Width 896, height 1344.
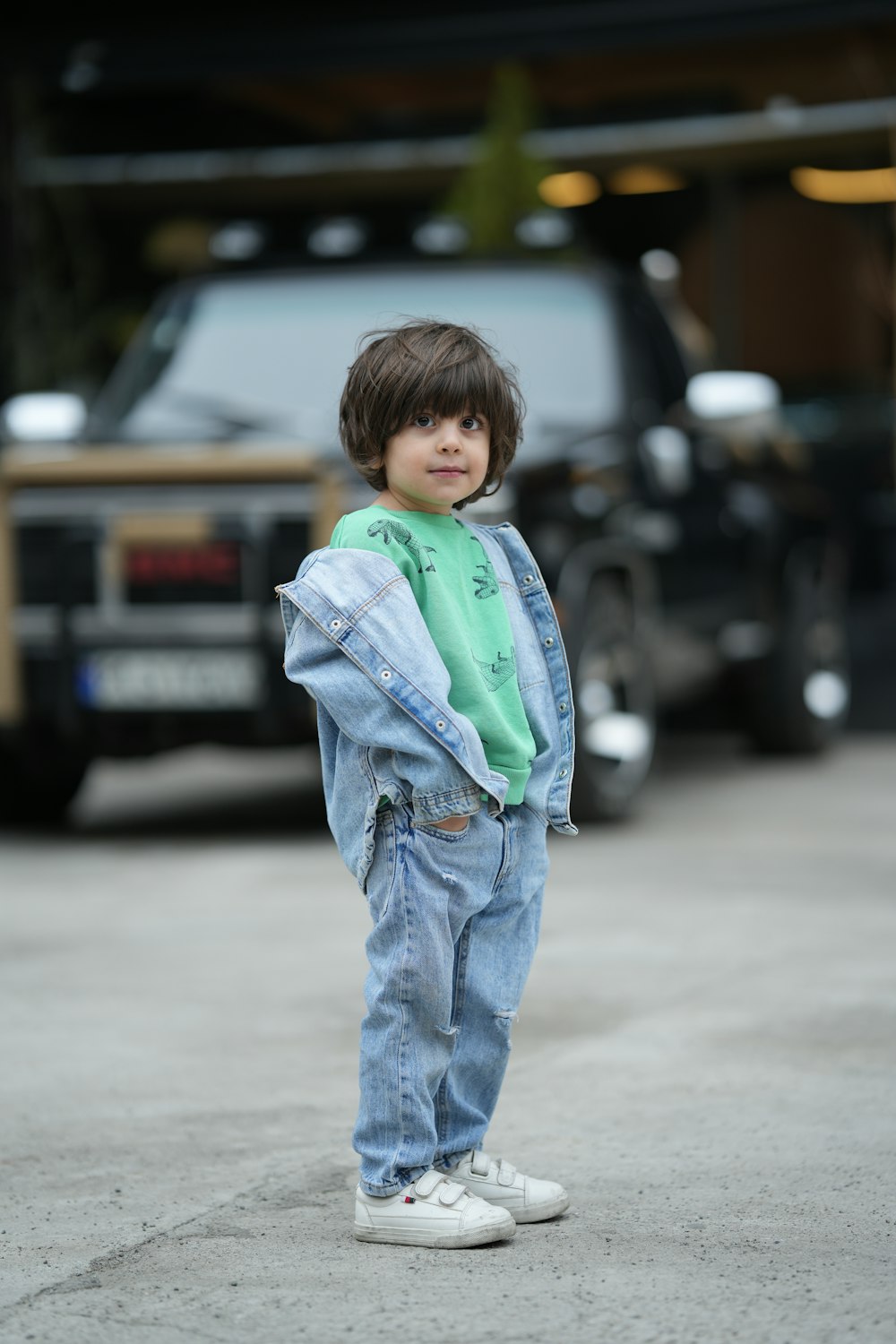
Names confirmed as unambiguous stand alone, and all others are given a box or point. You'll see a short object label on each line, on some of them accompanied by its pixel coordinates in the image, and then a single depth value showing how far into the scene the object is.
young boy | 6.34
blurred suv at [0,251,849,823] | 13.58
